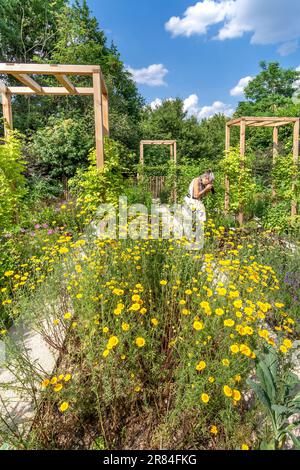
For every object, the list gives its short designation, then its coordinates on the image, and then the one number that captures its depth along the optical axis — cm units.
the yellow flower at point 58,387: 111
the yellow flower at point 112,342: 119
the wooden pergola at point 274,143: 518
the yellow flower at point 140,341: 128
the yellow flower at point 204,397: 108
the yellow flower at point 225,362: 115
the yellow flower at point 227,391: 107
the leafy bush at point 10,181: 313
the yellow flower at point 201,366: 115
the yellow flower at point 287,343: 125
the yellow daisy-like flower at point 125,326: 124
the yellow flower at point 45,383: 117
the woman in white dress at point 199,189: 429
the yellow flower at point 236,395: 107
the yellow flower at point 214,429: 112
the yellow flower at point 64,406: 105
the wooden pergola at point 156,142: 905
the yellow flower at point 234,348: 119
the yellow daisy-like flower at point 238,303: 134
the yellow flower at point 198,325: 127
